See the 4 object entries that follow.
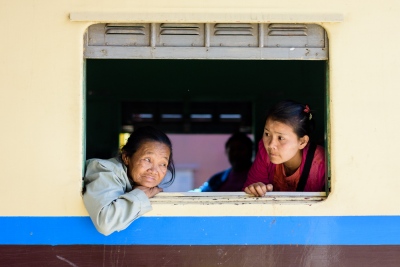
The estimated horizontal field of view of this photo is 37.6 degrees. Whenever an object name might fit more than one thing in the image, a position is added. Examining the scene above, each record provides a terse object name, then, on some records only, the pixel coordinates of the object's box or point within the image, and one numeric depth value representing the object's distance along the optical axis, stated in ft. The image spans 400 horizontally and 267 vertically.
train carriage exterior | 9.41
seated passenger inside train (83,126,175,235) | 9.04
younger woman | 10.25
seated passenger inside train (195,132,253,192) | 19.69
